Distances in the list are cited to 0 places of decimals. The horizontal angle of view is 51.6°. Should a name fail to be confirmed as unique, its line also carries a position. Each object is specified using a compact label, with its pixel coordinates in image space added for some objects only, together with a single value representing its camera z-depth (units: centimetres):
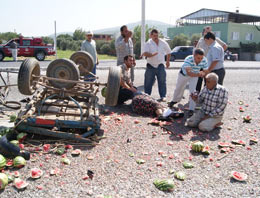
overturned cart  500
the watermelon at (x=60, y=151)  452
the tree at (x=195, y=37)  4551
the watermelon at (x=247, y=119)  681
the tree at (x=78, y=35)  6541
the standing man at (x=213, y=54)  715
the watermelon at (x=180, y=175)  392
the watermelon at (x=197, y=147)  483
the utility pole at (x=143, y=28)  2477
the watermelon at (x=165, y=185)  364
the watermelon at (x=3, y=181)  346
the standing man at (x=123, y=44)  871
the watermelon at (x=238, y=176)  393
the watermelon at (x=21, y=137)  484
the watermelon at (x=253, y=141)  542
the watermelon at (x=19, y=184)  352
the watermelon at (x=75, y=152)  454
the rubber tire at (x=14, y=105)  694
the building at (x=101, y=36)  6225
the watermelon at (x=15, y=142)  466
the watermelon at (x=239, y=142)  532
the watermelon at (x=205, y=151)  479
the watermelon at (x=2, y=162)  392
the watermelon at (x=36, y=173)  378
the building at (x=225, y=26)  4941
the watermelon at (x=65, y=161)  423
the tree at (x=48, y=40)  5721
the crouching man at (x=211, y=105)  583
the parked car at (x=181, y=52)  3002
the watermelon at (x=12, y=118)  594
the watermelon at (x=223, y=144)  514
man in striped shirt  685
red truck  2520
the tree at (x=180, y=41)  4397
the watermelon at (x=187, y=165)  429
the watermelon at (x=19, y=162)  403
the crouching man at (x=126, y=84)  746
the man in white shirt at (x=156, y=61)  830
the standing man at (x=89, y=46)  984
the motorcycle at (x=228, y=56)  3355
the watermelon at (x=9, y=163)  406
